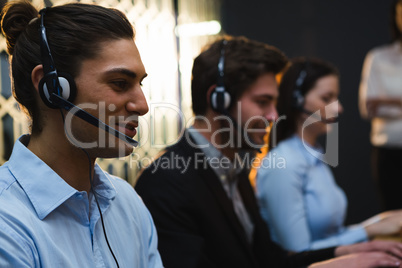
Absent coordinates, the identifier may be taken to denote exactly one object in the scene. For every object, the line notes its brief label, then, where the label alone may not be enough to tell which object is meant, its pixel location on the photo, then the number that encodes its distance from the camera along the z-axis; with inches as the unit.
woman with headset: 67.5
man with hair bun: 33.4
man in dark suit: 51.1
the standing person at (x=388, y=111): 106.2
